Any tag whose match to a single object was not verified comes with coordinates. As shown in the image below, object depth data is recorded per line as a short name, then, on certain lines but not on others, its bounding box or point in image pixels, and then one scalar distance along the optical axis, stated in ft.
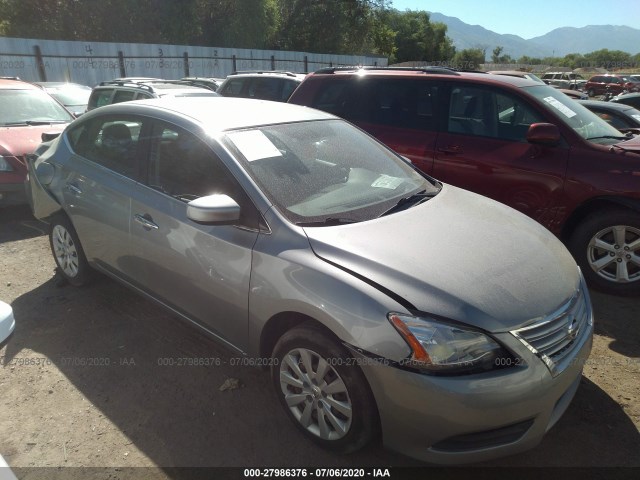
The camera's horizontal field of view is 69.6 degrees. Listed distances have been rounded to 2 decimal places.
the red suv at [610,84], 96.58
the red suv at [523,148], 12.91
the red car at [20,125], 18.66
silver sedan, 6.47
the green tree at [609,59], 246.64
